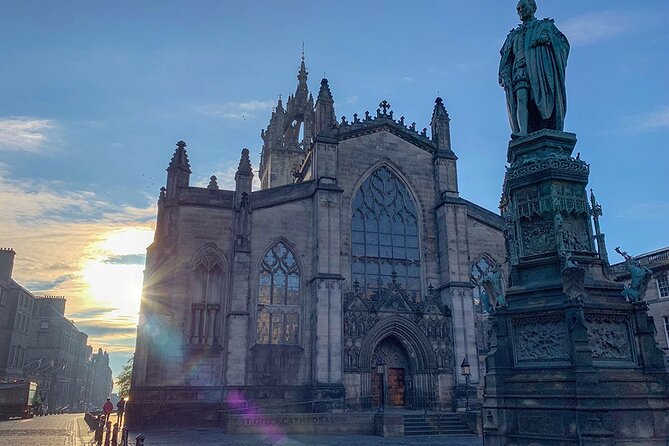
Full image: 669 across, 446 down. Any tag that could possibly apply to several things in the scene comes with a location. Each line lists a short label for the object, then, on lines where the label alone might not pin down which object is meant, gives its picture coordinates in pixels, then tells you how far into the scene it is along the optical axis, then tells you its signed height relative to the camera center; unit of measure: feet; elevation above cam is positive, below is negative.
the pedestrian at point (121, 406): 88.94 -4.92
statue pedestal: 23.94 +1.94
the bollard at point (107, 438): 48.63 -5.53
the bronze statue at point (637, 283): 26.37 +4.73
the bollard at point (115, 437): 47.32 -5.29
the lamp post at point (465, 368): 78.39 +1.37
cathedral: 82.58 +16.15
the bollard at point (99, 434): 55.73 -6.03
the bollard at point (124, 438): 47.79 -5.41
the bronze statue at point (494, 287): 29.53 +5.11
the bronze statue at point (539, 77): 31.32 +17.66
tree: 197.25 -0.73
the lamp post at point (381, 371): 90.17 +1.07
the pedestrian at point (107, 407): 73.98 -4.16
